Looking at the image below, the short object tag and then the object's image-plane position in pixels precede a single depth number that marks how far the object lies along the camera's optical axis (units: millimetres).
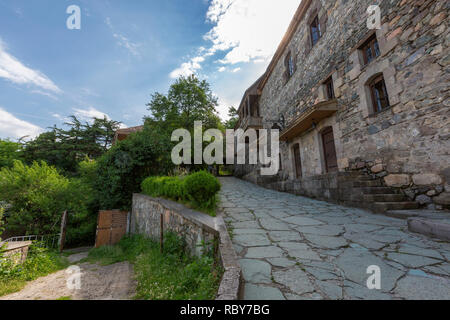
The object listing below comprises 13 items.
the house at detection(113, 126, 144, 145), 19164
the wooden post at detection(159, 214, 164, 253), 4834
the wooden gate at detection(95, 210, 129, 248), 9688
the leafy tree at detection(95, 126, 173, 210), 9828
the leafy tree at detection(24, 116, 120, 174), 19156
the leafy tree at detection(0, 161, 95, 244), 10031
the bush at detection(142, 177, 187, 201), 5387
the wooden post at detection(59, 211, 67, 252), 10214
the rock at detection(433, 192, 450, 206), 3719
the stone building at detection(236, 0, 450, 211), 3934
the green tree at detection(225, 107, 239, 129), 24062
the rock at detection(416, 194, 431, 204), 4047
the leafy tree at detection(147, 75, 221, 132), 16672
